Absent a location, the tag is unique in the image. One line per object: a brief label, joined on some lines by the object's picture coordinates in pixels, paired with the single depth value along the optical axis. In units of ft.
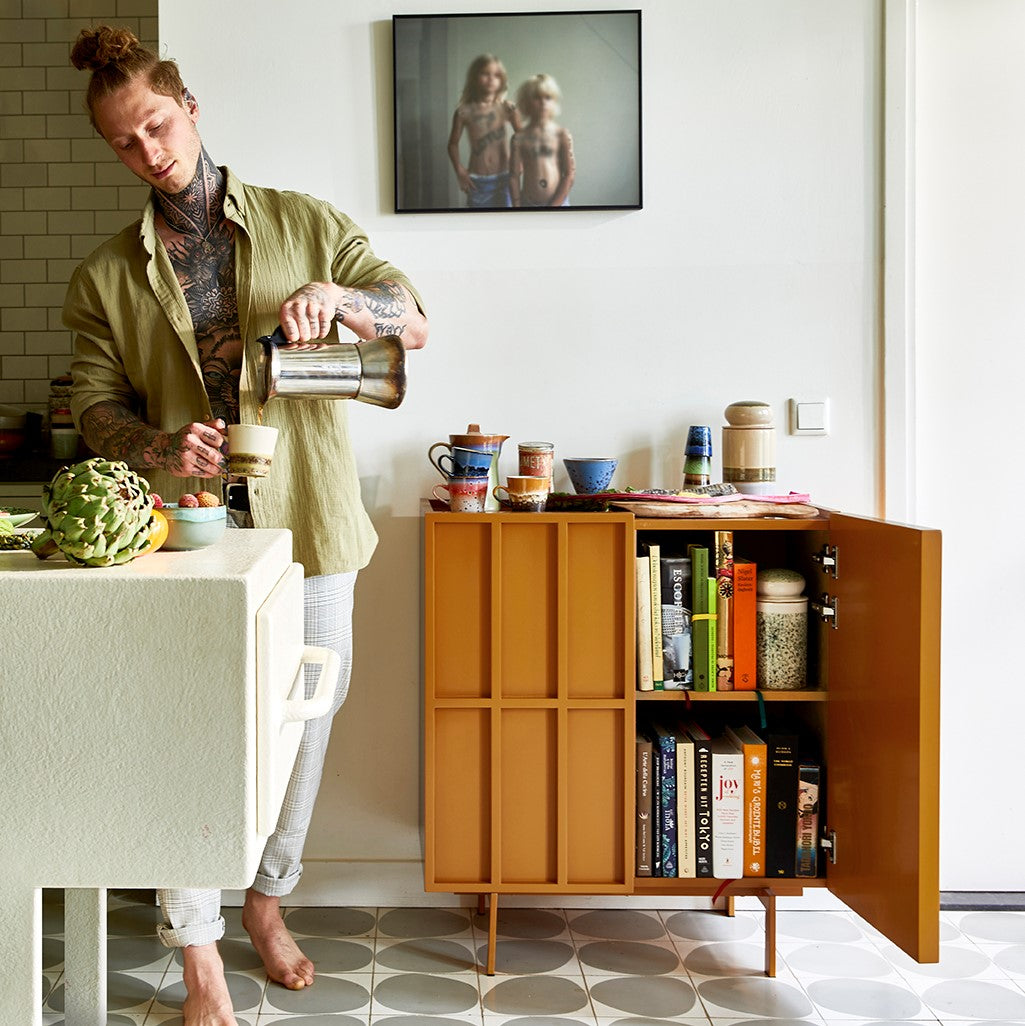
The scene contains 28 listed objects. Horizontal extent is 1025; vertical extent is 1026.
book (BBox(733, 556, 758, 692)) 7.40
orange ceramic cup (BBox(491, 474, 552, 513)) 7.29
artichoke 2.92
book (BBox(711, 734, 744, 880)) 7.36
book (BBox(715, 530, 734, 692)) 7.39
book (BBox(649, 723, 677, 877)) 7.40
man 6.55
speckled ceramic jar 7.42
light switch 8.32
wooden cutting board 7.20
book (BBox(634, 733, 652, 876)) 7.39
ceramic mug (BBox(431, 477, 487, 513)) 7.22
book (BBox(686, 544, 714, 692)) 7.39
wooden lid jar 7.79
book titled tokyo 7.39
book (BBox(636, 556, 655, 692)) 7.35
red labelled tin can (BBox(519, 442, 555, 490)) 7.63
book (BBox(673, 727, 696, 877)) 7.39
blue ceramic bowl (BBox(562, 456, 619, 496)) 7.68
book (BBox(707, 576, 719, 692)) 7.39
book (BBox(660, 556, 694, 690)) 7.41
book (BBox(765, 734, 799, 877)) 7.37
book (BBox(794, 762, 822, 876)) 7.35
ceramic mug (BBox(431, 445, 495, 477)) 7.24
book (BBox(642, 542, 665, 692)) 7.38
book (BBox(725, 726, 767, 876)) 7.38
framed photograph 8.09
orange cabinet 7.20
